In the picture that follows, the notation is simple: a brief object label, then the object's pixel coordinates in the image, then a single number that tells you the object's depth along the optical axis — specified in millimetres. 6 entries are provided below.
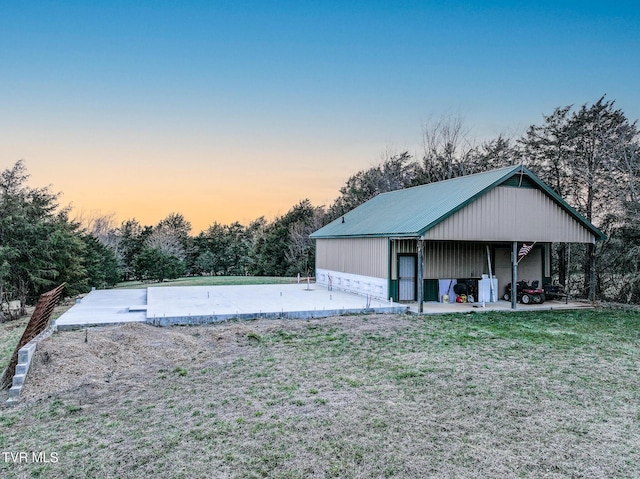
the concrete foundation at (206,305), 10336
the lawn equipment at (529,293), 13797
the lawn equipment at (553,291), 14490
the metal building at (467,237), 12797
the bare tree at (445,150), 29828
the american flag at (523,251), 13103
